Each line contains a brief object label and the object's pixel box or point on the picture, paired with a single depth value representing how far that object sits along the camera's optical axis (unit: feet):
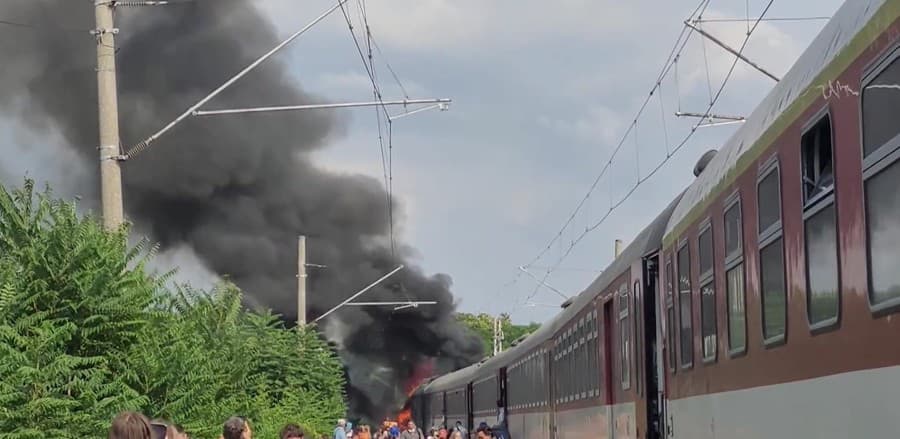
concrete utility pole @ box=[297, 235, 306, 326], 135.95
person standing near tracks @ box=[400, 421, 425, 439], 116.88
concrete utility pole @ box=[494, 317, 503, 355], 275.71
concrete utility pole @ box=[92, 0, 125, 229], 49.85
